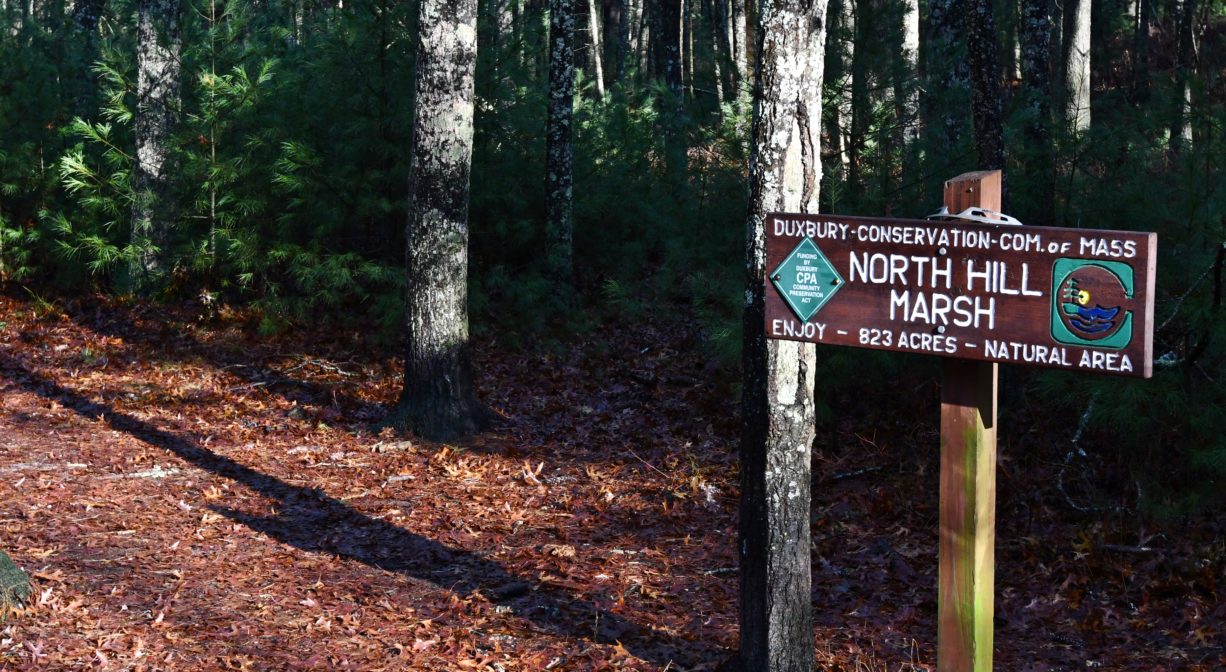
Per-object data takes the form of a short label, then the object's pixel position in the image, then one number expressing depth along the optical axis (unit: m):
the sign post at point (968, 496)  3.96
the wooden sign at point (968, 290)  3.46
